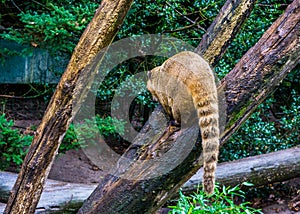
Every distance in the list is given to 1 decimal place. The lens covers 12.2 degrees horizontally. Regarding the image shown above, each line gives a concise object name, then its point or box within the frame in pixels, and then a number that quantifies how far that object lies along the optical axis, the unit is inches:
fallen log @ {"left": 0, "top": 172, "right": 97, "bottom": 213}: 292.9
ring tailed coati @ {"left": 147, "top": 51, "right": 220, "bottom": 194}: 236.1
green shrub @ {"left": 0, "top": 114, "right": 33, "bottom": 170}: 323.7
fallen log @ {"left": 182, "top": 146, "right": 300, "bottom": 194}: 337.9
